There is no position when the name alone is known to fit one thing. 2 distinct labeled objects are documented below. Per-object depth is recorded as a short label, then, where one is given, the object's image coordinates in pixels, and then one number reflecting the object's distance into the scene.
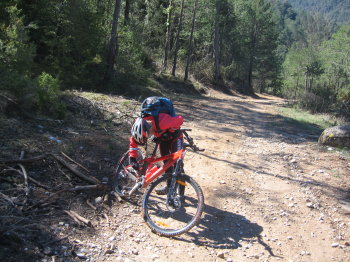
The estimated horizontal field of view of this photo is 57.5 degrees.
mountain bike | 4.15
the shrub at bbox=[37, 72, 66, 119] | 7.25
